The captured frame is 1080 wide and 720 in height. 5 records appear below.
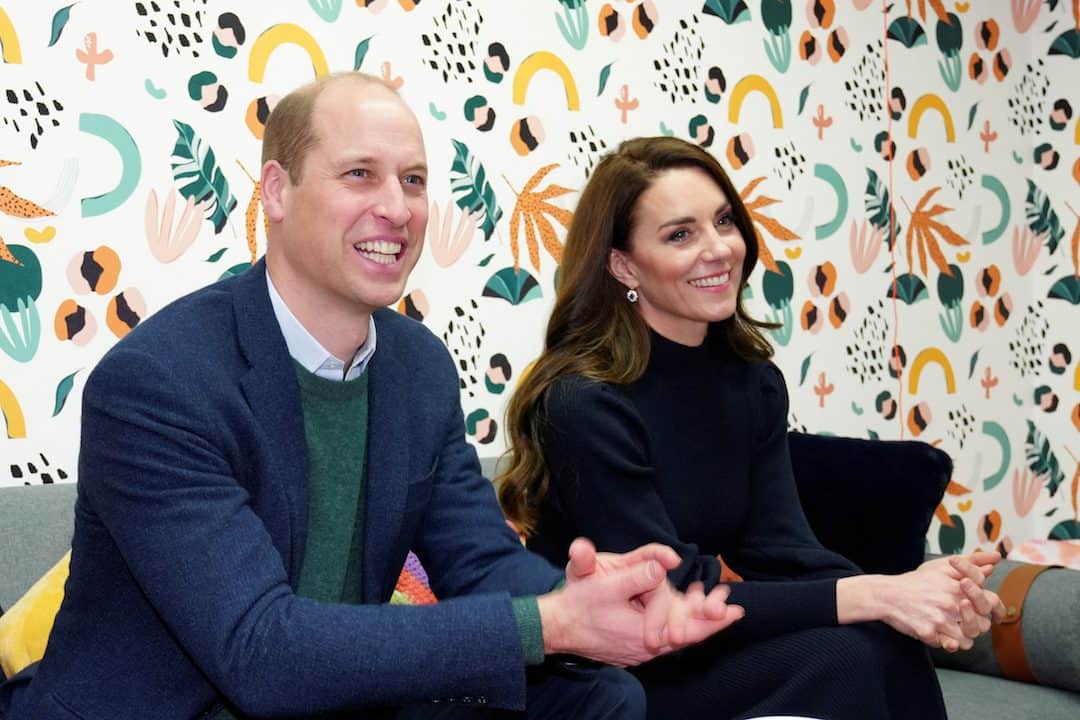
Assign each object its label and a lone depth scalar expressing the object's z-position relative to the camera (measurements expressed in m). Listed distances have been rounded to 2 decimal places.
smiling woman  1.85
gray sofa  1.82
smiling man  1.24
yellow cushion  1.66
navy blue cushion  2.36
